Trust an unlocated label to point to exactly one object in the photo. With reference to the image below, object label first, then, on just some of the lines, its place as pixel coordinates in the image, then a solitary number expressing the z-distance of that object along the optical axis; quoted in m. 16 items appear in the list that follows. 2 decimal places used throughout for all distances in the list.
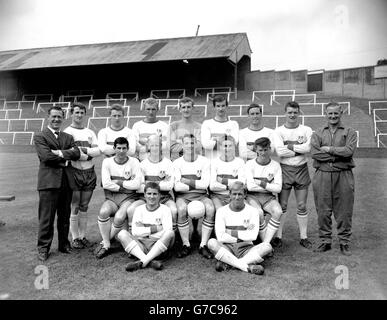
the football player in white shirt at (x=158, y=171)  4.75
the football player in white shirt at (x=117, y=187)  4.57
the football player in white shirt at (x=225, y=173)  4.74
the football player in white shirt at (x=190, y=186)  4.56
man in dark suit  4.44
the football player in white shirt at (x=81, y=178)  4.85
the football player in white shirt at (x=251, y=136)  5.01
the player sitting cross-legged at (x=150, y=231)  4.14
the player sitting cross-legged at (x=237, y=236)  3.96
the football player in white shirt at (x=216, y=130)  5.04
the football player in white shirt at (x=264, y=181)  4.60
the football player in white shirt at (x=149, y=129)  5.25
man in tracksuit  4.55
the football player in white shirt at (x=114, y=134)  4.98
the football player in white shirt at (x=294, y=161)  4.86
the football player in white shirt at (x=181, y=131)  5.25
